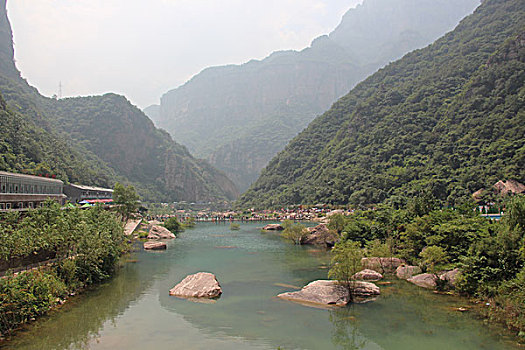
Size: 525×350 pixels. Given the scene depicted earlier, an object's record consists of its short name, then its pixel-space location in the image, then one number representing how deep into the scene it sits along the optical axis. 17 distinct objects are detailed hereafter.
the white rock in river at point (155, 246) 51.25
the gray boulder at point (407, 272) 30.95
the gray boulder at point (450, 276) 26.29
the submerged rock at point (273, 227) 82.25
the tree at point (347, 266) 25.57
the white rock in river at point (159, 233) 63.92
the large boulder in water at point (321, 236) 54.03
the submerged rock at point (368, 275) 30.46
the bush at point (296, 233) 57.65
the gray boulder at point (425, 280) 27.75
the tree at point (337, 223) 56.19
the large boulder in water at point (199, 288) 27.16
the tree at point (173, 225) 78.69
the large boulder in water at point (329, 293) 24.84
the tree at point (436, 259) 27.84
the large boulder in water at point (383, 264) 33.72
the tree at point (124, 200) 68.06
